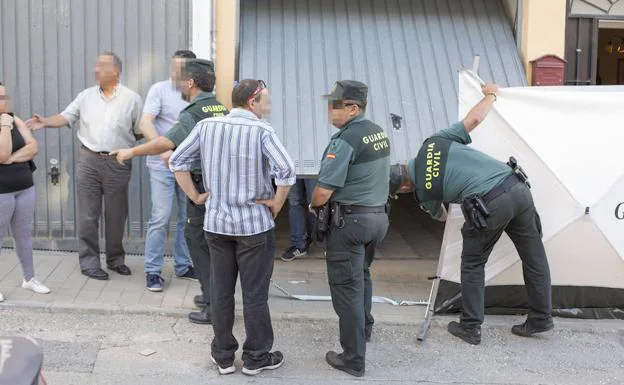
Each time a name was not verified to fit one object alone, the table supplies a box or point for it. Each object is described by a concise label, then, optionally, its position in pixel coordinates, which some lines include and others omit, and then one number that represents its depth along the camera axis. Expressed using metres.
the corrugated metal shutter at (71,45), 6.68
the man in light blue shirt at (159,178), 5.91
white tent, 5.16
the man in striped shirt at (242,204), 4.27
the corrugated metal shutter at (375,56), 6.77
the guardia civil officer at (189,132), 4.91
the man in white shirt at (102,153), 5.99
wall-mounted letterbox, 7.16
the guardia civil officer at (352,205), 4.43
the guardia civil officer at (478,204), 4.83
